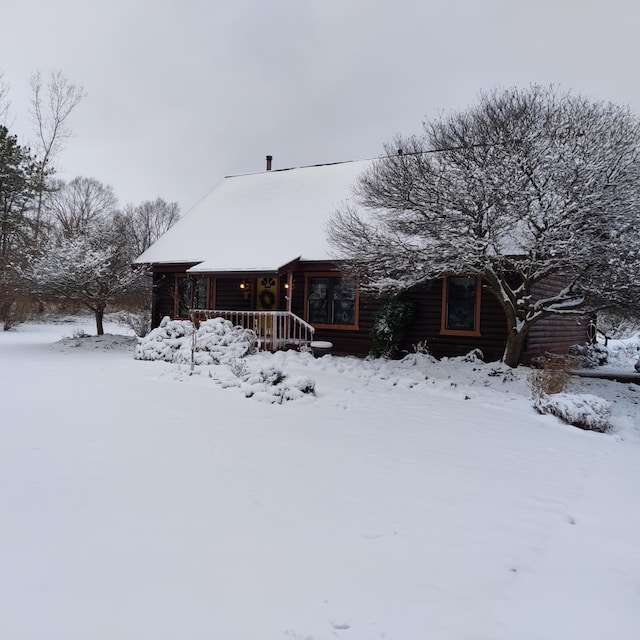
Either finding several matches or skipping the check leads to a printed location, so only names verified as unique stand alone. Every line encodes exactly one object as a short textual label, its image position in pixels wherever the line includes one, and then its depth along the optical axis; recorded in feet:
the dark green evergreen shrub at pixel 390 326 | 41.42
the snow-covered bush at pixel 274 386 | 25.63
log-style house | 41.93
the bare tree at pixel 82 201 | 139.33
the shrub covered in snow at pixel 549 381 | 27.45
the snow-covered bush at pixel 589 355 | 48.11
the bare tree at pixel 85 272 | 57.93
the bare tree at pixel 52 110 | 96.94
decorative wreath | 52.85
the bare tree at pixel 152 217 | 156.76
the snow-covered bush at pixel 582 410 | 24.09
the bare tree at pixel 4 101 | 81.87
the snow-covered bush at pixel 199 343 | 36.14
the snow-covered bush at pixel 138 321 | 57.21
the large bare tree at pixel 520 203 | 29.86
